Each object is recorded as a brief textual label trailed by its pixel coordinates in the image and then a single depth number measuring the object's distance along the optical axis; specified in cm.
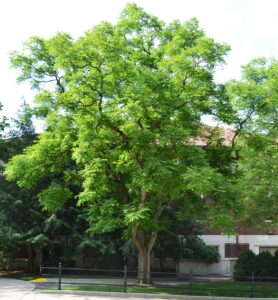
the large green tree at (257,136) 2220
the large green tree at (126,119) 1891
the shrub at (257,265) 2752
